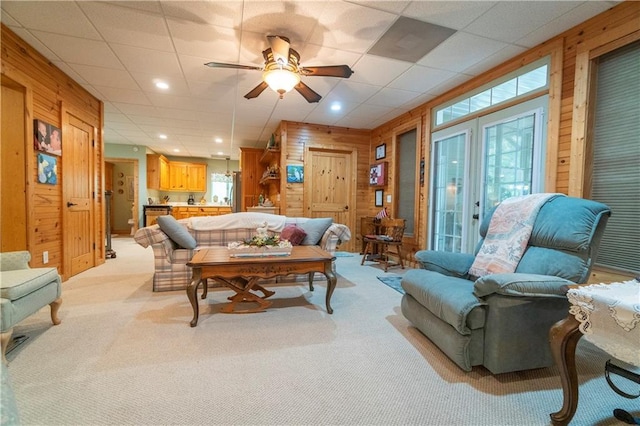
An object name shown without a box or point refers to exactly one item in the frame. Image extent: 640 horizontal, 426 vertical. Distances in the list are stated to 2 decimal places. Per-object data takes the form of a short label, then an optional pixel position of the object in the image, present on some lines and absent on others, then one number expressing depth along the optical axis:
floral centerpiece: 2.42
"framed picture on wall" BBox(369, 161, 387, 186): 5.31
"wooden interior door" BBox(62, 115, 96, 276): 3.47
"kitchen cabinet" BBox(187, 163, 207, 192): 8.83
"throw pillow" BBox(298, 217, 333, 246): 3.63
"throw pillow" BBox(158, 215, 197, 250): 3.00
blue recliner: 1.48
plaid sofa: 2.96
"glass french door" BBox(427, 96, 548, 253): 2.81
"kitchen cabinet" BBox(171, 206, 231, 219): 7.96
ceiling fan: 2.43
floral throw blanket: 1.89
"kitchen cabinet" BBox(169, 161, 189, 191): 8.62
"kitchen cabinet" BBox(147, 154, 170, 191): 7.84
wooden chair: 4.25
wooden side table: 1.00
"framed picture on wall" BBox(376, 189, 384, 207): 5.48
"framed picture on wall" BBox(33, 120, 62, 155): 2.91
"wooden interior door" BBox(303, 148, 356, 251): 5.46
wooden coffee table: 2.17
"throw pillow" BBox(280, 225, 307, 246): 3.49
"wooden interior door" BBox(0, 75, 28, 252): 2.67
